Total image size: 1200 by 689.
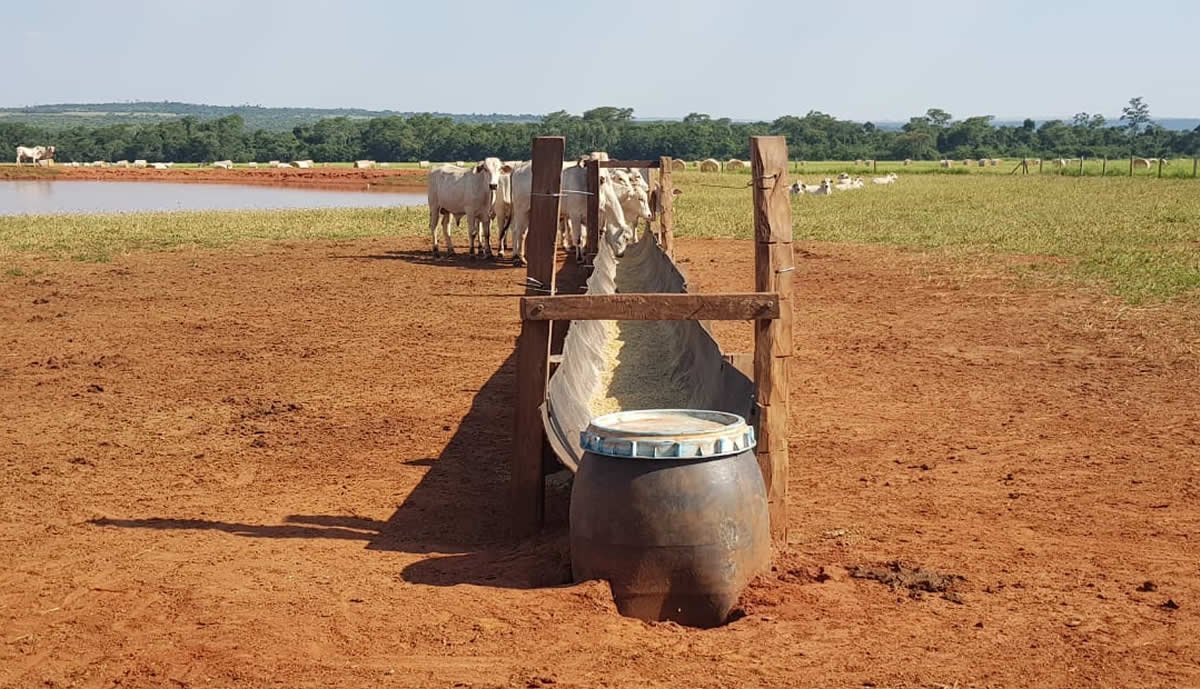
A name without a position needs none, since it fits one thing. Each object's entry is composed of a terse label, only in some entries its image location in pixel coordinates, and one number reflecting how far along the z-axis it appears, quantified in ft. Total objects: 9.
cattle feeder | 21.44
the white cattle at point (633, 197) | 84.28
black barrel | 18.07
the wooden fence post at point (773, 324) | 21.54
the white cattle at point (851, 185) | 168.20
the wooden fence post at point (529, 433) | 22.90
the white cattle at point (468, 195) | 73.97
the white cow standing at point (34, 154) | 273.75
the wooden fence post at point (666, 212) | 70.49
